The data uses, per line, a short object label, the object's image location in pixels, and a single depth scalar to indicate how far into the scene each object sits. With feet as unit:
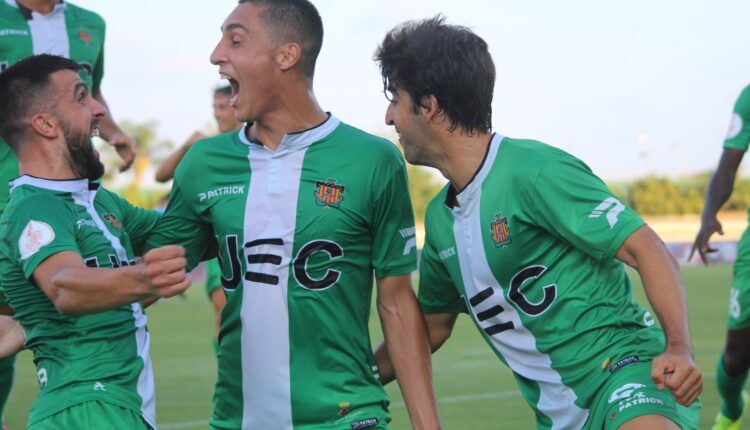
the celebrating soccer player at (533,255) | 25.06
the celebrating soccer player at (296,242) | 26.99
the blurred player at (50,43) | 39.61
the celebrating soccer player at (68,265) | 23.87
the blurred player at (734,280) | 48.74
